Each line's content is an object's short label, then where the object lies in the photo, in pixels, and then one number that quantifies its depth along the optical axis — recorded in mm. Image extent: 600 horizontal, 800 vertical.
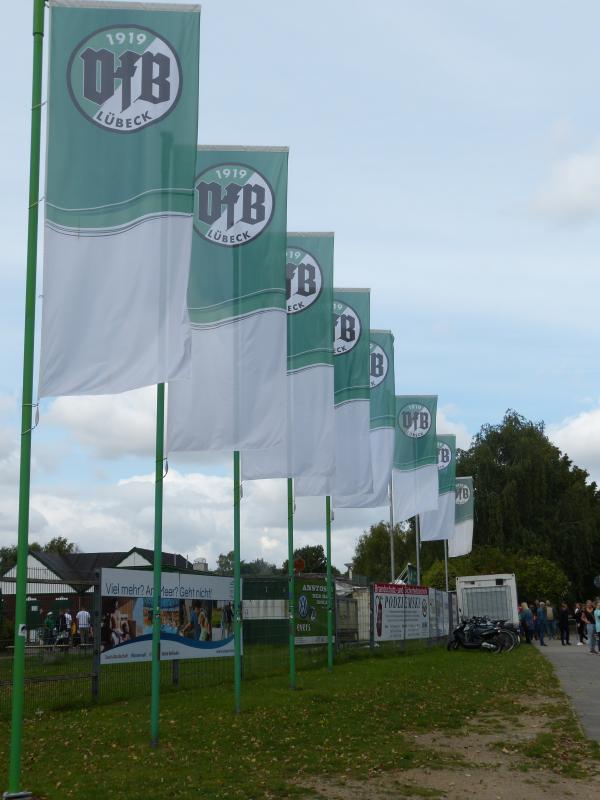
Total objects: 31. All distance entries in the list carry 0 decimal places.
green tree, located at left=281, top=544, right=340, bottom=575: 113125
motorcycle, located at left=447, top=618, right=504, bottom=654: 31281
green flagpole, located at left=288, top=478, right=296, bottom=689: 16812
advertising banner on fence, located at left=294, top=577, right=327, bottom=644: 22500
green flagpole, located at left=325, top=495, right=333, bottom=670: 20656
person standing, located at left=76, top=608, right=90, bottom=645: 14828
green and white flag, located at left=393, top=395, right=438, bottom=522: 27656
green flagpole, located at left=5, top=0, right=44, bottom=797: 7984
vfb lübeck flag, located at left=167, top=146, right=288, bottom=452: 12828
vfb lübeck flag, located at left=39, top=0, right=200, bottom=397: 9234
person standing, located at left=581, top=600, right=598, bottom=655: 31828
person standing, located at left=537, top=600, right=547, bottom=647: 40012
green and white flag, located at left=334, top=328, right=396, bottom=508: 22000
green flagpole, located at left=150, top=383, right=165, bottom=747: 10969
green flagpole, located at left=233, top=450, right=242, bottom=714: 13836
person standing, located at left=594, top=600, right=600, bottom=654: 30222
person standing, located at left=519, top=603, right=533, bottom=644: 39469
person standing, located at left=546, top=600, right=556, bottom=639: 45281
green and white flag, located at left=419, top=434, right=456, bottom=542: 33062
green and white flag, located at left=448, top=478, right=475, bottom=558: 41594
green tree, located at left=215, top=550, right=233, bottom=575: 101256
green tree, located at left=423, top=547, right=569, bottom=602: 54312
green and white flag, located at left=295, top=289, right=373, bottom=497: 19172
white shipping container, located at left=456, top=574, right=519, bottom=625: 39688
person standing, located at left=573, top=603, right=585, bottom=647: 39000
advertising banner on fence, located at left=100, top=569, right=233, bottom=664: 15547
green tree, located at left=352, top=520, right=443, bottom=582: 82356
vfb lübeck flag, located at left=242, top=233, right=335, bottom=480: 16359
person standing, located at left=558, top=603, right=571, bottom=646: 38750
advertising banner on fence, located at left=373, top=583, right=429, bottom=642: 28016
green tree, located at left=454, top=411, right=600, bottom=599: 64625
